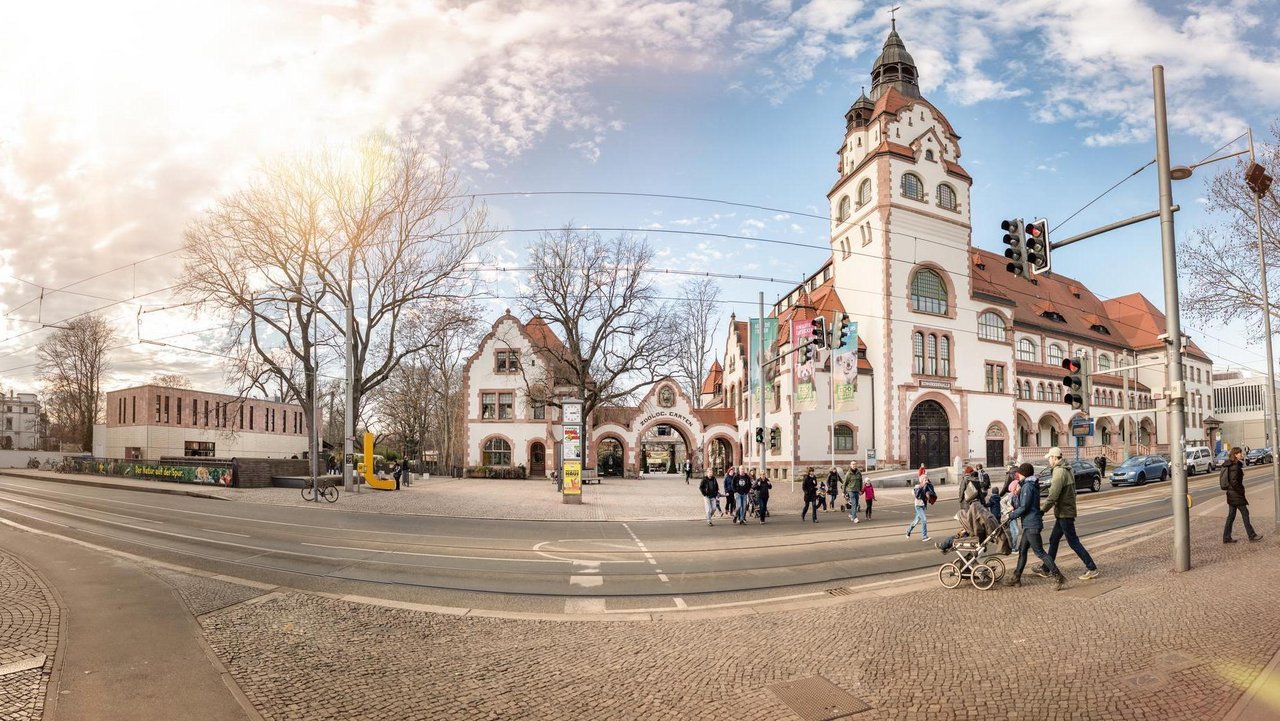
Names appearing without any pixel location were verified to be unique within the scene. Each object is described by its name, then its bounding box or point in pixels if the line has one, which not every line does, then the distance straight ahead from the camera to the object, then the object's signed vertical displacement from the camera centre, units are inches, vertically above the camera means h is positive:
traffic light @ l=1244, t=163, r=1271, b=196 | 565.6 +192.2
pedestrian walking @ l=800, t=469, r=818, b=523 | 799.8 -106.0
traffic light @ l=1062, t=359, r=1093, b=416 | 471.5 +12.7
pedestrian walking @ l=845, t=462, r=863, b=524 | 773.9 -101.0
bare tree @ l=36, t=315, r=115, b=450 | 2410.2 +155.2
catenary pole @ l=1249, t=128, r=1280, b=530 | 547.5 +26.5
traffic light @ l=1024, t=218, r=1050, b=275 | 472.7 +112.7
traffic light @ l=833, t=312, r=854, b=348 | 922.1 +102.3
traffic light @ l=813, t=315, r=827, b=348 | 943.7 +101.1
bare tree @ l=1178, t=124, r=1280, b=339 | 720.3 +159.2
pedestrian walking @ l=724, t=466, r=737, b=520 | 802.8 -101.0
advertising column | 1006.4 -67.7
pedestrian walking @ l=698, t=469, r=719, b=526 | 778.8 -100.8
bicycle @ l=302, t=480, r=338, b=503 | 1019.3 -131.8
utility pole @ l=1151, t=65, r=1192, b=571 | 376.2 +31.1
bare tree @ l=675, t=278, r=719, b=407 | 2439.7 +234.0
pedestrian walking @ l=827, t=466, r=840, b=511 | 880.9 -110.0
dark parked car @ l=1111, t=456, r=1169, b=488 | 1221.1 -135.0
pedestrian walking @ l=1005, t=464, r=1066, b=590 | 358.3 -68.1
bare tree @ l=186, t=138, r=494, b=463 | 1131.3 +257.9
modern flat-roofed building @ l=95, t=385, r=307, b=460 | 2246.6 -51.4
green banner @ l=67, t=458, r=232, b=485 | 1326.3 -134.5
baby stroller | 362.6 -87.0
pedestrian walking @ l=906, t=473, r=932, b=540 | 587.3 -89.1
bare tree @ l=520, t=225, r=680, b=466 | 1523.1 +211.9
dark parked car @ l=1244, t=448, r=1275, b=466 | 1898.4 -177.8
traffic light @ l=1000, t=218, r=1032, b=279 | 487.2 +118.0
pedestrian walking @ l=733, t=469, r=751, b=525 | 777.6 -105.1
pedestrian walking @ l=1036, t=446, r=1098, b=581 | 358.9 -59.6
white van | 1487.2 -142.5
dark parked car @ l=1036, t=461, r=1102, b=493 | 1100.5 -127.3
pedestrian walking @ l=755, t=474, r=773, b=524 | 789.2 -108.3
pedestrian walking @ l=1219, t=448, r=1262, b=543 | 459.5 -65.5
